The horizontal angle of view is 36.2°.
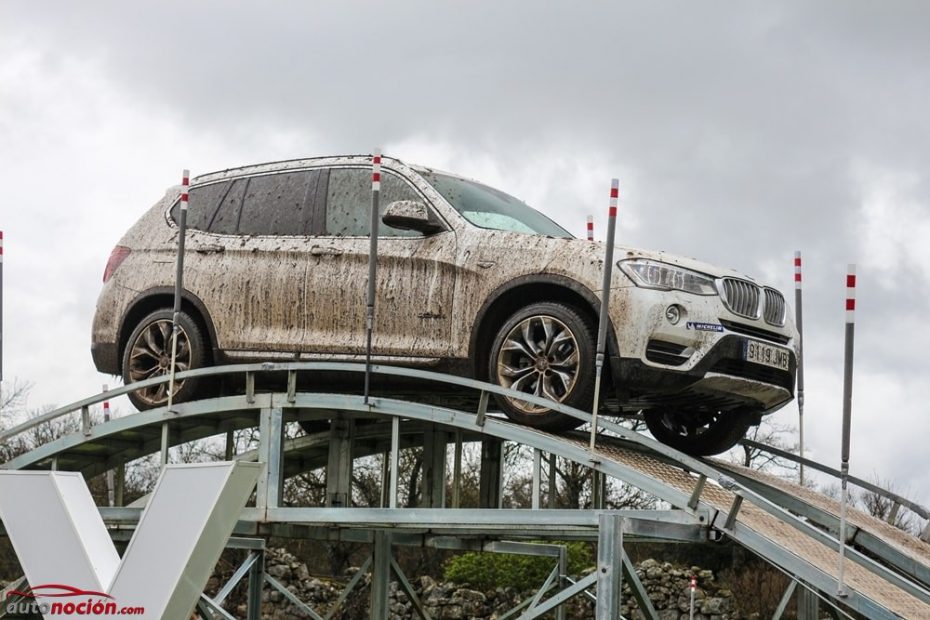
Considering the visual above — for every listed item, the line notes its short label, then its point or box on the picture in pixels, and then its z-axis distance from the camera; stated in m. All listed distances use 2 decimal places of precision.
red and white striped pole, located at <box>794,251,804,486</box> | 10.98
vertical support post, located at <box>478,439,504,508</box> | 12.08
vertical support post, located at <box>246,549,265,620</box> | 13.74
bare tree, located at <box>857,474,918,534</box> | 27.34
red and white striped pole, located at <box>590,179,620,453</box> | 9.11
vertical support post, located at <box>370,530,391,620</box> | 13.72
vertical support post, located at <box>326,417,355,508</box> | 12.05
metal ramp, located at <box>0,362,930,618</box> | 8.85
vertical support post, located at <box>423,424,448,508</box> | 12.17
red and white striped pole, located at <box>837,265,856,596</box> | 8.21
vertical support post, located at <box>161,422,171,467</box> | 11.78
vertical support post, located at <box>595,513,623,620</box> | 8.73
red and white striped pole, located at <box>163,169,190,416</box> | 11.22
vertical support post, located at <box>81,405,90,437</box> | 12.51
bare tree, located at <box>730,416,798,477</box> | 27.40
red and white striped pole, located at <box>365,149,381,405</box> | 10.03
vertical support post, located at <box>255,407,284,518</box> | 11.30
